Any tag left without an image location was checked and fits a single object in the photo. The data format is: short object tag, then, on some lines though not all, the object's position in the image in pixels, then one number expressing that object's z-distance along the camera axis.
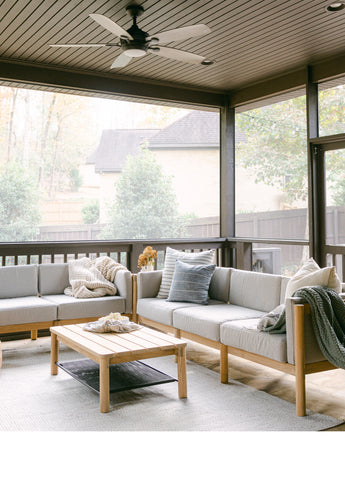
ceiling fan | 3.36
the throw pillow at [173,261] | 4.59
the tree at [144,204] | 10.62
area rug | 2.71
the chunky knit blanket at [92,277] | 4.71
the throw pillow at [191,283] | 4.32
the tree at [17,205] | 10.10
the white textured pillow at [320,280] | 3.11
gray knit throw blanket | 2.83
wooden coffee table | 2.90
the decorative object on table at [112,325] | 3.46
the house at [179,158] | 11.41
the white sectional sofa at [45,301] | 4.19
